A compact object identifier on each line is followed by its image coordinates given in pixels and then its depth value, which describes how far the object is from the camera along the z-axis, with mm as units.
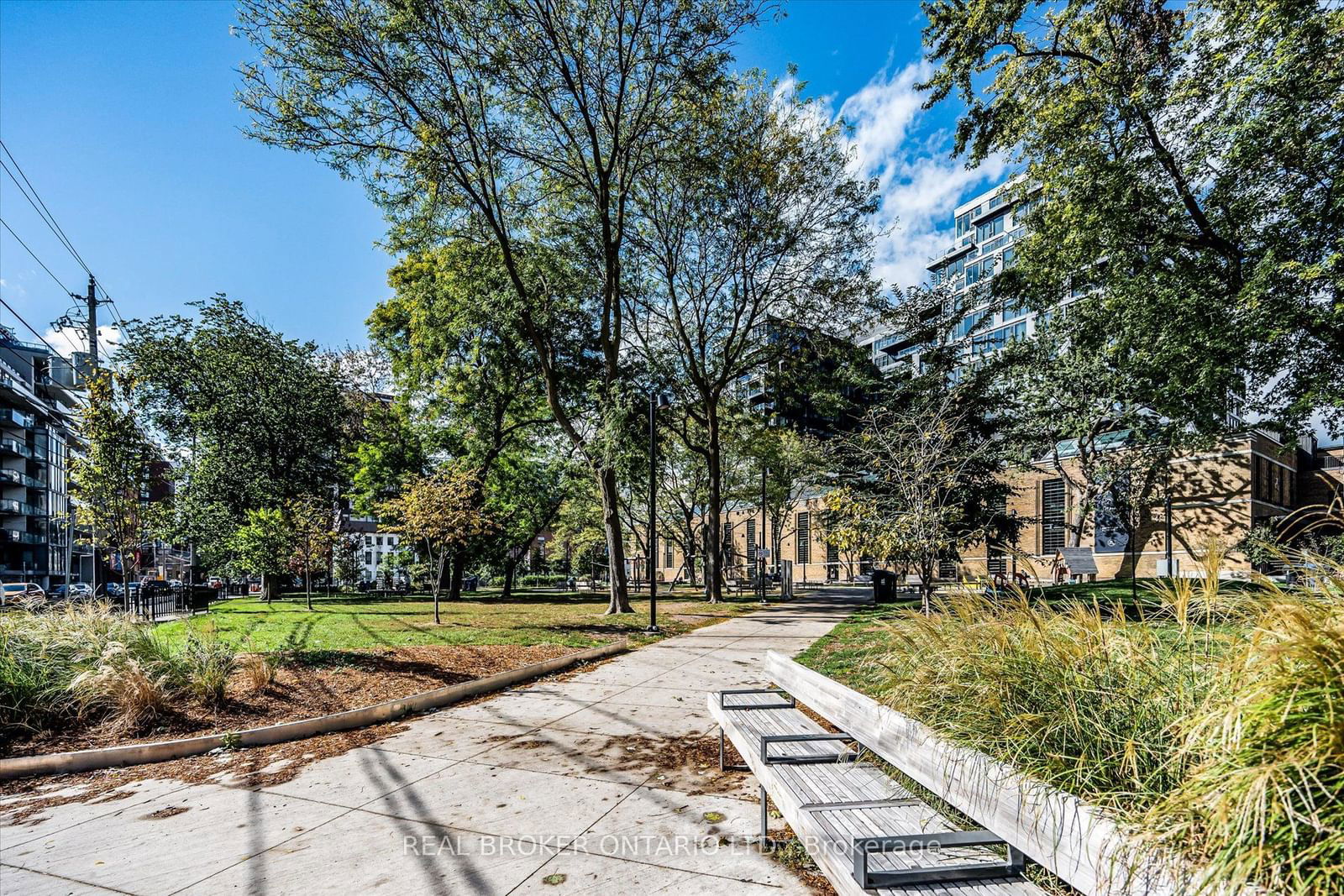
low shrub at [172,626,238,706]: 6855
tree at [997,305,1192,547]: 24609
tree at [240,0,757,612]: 13508
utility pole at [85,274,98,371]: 17594
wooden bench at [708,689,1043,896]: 2383
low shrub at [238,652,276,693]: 7574
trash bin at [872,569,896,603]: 20109
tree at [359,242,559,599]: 22156
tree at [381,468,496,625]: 14477
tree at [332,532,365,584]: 30327
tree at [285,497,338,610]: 20094
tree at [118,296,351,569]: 26562
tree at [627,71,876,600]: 19000
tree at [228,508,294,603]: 20766
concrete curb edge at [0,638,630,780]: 5609
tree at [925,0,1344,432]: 11781
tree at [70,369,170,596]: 15195
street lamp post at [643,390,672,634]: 13453
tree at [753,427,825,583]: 28203
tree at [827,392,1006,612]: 9203
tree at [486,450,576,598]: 28719
